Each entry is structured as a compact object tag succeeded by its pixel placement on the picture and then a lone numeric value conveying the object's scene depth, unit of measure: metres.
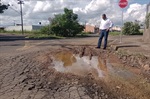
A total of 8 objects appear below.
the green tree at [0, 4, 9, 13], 20.60
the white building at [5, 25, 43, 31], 48.55
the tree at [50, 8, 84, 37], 19.08
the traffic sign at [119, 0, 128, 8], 7.12
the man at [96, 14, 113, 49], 5.88
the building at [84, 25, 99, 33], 57.70
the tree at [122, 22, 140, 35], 20.23
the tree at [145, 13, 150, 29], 8.20
